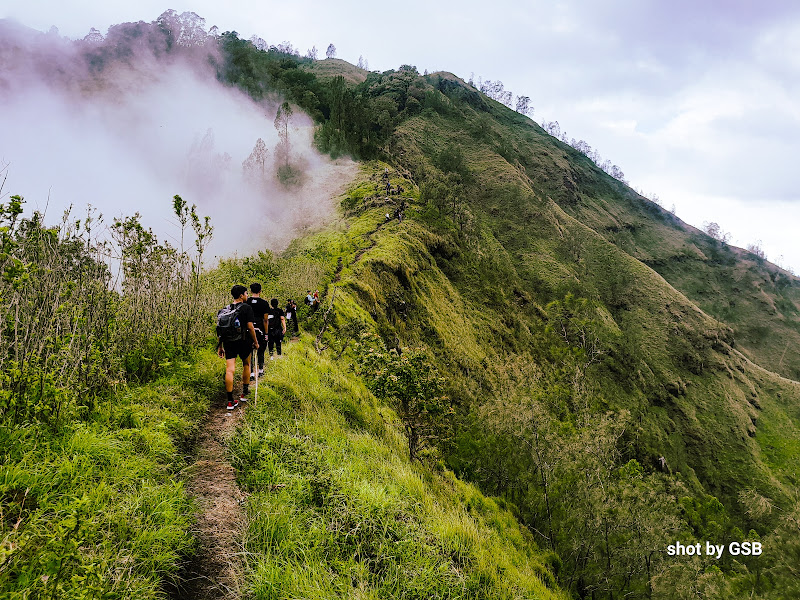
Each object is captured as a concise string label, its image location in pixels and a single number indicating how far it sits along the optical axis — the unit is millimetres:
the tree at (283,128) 57438
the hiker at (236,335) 6578
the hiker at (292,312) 13180
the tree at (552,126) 178000
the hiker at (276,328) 10070
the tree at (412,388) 8930
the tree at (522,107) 173625
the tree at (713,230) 143450
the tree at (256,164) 54125
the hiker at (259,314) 8266
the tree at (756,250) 147500
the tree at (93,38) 80750
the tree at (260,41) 155300
